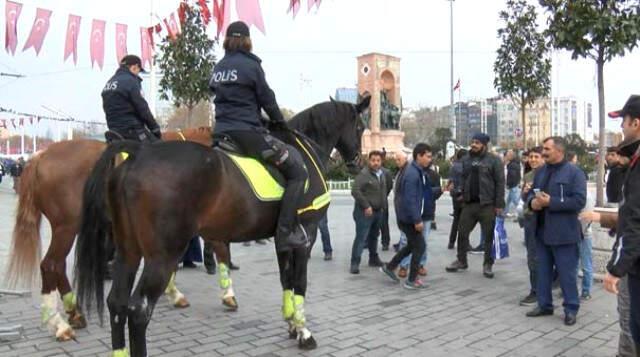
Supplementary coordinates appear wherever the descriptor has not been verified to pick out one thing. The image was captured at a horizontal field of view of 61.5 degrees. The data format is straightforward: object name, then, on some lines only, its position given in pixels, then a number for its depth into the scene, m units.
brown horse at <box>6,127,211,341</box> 5.32
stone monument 37.16
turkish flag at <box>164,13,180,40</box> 12.28
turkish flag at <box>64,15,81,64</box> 10.79
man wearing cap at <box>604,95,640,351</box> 3.29
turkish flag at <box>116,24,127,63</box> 11.85
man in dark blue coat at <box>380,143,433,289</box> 7.32
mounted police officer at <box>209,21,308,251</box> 4.76
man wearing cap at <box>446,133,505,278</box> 8.09
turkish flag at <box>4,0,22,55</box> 8.90
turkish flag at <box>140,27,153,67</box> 13.00
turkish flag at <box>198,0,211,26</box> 10.04
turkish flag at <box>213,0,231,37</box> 9.33
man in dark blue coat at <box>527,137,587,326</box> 5.70
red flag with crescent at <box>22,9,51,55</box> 9.99
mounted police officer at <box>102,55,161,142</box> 5.96
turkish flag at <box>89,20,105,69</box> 11.20
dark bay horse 4.01
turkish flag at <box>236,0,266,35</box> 8.68
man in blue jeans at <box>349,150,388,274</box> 8.59
